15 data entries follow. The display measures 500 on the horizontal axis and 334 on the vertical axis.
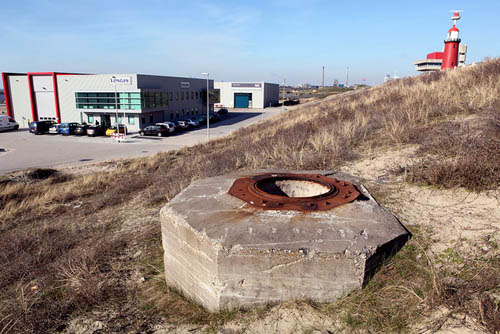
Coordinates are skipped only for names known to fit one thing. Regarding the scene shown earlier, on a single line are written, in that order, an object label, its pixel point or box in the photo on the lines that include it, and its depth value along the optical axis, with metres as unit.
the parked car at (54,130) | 32.53
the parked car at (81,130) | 31.64
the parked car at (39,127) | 32.84
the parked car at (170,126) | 32.25
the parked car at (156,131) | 31.53
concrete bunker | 2.77
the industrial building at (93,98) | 34.50
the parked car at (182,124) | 35.03
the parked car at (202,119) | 40.19
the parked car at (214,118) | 42.89
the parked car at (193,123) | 37.53
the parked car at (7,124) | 35.02
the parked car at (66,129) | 31.98
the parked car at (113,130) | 31.21
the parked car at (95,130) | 31.12
